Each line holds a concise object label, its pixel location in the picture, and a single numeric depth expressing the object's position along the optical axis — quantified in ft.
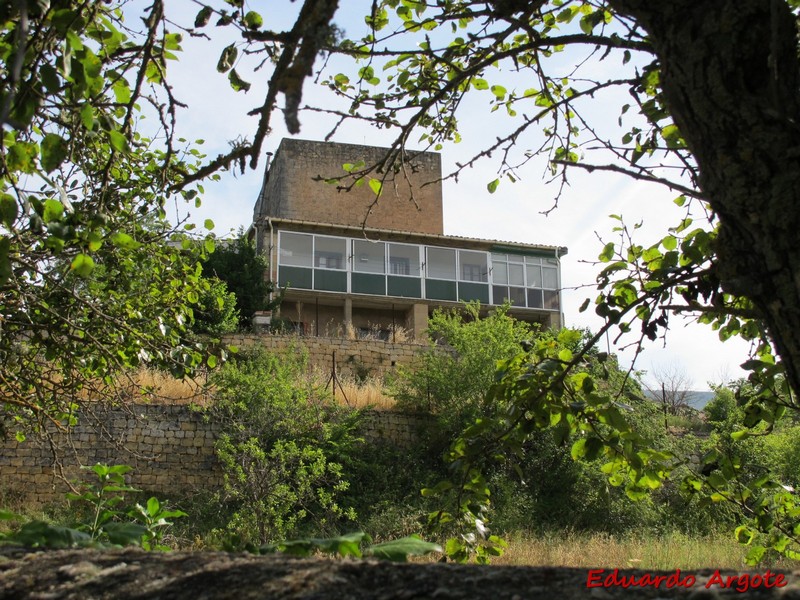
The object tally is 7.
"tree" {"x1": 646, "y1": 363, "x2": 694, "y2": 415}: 84.84
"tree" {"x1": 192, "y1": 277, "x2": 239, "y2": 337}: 66.13
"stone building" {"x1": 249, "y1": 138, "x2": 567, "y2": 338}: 88.12
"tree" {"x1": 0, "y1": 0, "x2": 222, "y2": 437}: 7.59
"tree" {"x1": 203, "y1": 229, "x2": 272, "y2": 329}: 75.56
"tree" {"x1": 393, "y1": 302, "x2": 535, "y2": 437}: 53.88
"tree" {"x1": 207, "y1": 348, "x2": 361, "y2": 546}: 39.47
